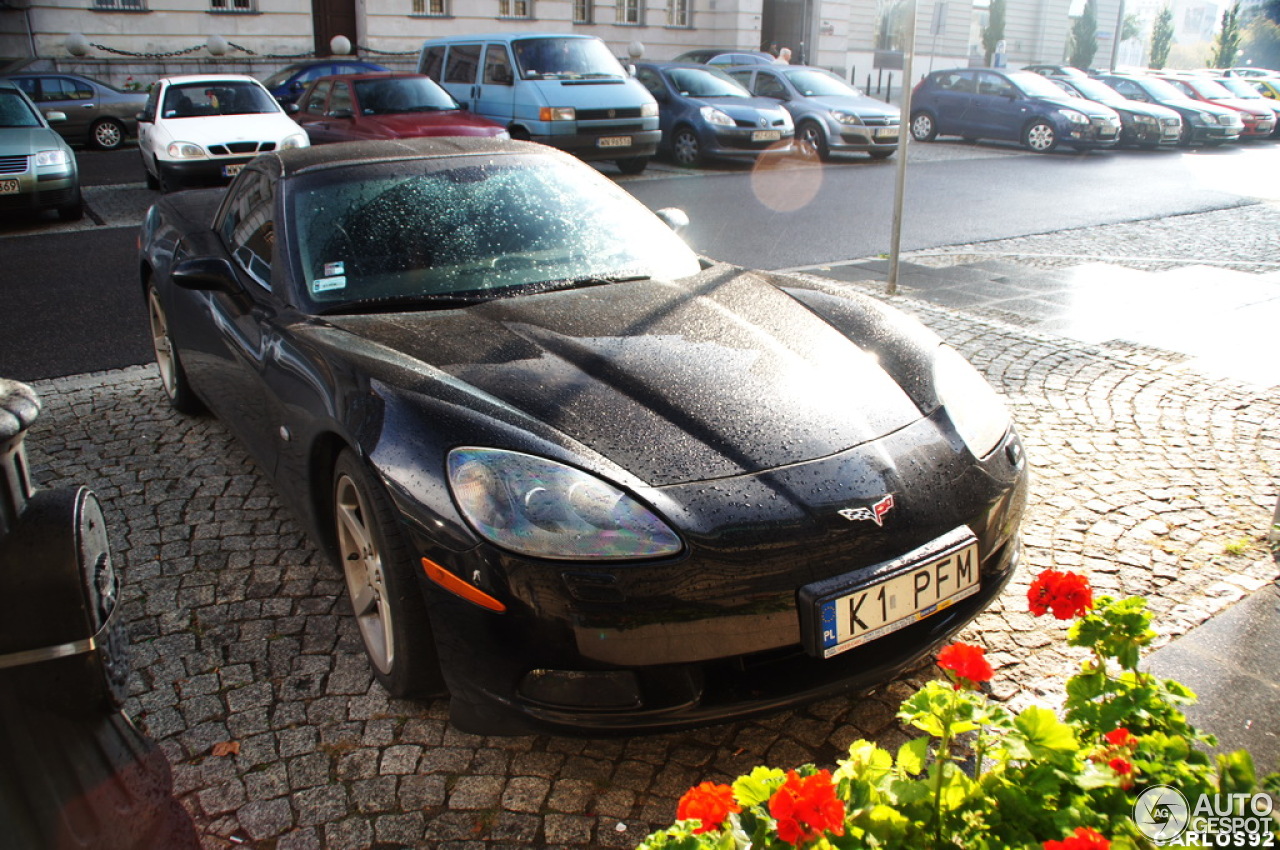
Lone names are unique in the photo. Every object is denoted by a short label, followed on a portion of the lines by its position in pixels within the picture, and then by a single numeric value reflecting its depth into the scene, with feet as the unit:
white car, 36.65
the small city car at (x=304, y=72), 57.72
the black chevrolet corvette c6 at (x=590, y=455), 7.30
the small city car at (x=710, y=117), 47.88
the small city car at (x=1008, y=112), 58.39
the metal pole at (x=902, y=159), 21.85
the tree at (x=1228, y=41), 165.37
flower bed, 4.52
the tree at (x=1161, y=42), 191.93
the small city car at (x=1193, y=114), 67.05
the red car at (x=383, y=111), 38.32
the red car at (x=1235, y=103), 73.15
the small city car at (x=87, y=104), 58.18
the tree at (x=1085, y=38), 166.09
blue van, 43.42
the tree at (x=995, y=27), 158.40
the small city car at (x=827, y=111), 50.24
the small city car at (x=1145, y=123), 62.59
